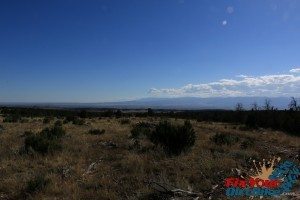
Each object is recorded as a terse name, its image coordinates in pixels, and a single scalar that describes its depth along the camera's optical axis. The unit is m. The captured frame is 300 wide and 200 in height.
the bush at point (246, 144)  9.49
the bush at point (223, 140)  10.11
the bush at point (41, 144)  8.19
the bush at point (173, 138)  8.30
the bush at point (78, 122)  18.55
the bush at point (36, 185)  5.24
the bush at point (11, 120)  20.17
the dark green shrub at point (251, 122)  21.45
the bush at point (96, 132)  13.02
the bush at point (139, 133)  11.30
